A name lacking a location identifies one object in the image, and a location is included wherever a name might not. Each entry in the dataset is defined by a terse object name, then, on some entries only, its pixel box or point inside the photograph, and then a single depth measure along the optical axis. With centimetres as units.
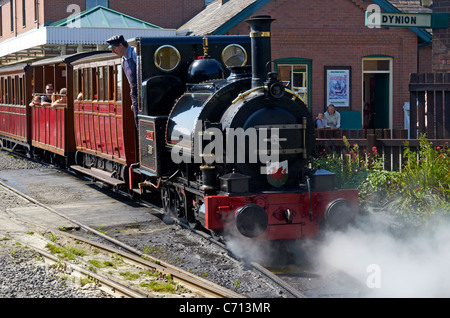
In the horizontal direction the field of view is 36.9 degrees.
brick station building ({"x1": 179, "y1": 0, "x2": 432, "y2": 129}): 1834
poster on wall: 1855
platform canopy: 2139
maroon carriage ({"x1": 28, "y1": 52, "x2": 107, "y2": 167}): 1448
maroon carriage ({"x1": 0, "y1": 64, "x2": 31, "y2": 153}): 1831
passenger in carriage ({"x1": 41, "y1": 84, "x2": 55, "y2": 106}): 1645
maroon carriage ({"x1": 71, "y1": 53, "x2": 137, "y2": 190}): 1062
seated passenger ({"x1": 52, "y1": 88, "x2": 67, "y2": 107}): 1470
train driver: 954
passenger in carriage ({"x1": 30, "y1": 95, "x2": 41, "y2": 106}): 1695
